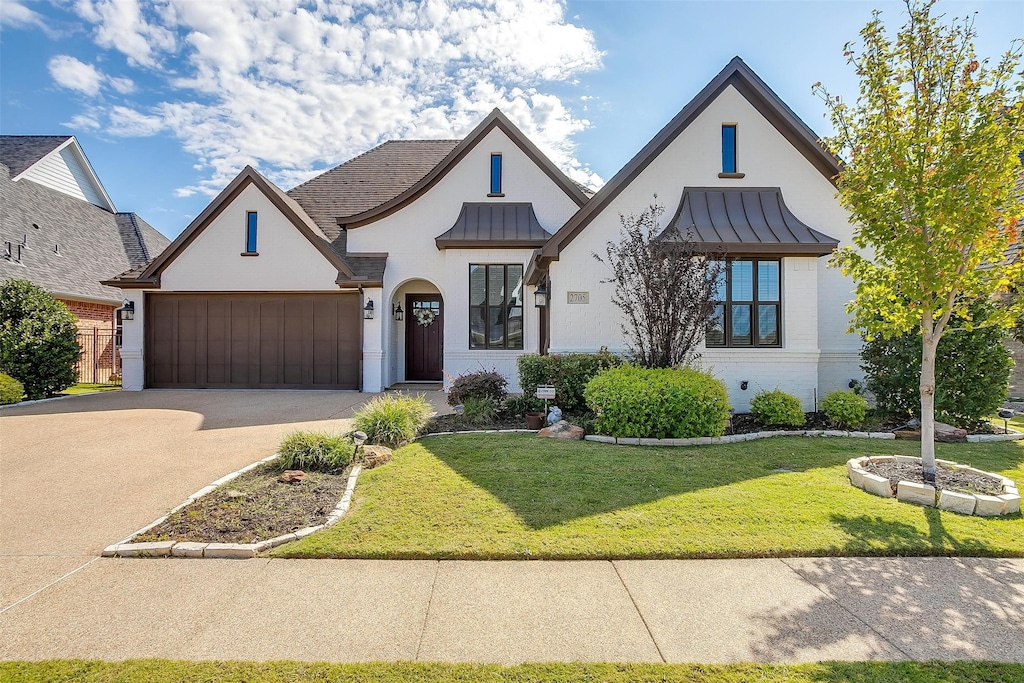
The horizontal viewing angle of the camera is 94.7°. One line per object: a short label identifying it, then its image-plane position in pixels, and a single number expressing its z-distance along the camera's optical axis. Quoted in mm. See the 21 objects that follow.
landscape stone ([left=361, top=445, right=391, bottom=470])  6105
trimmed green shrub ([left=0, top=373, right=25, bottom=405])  10711
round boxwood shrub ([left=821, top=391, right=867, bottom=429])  8164
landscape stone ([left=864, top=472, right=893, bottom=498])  5020
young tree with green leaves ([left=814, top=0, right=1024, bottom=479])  4848
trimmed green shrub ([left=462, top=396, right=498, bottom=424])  8688
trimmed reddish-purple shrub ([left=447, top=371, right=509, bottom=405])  9414
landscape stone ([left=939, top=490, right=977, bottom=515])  4594
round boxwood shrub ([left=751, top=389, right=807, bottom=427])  8320
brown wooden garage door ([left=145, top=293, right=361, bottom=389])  13719
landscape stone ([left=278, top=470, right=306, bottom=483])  5359
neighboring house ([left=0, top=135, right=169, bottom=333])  16250
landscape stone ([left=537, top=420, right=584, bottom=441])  7617
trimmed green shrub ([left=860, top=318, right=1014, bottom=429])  7793
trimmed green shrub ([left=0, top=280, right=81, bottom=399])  11500
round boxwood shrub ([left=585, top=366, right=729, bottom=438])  7324
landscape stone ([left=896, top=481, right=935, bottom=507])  4820
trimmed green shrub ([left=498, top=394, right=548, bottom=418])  9203
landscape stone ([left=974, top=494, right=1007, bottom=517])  4551
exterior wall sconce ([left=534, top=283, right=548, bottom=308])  11445
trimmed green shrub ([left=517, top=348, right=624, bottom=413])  9133
